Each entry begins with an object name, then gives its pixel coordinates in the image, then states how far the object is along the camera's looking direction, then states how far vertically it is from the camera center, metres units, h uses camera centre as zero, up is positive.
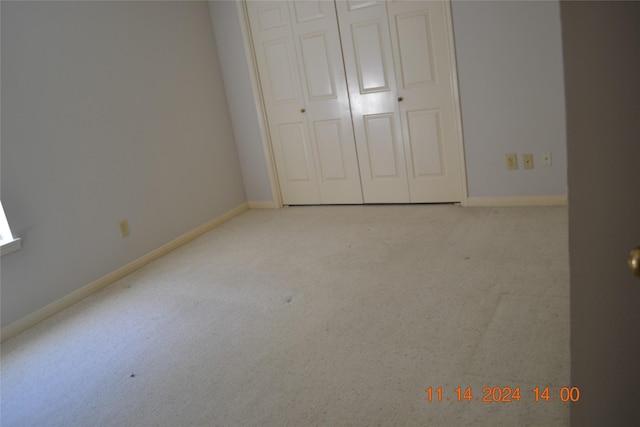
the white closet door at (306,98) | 3.98 -0.03
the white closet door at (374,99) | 3.75 -0.11
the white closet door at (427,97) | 3.56 -0.15
